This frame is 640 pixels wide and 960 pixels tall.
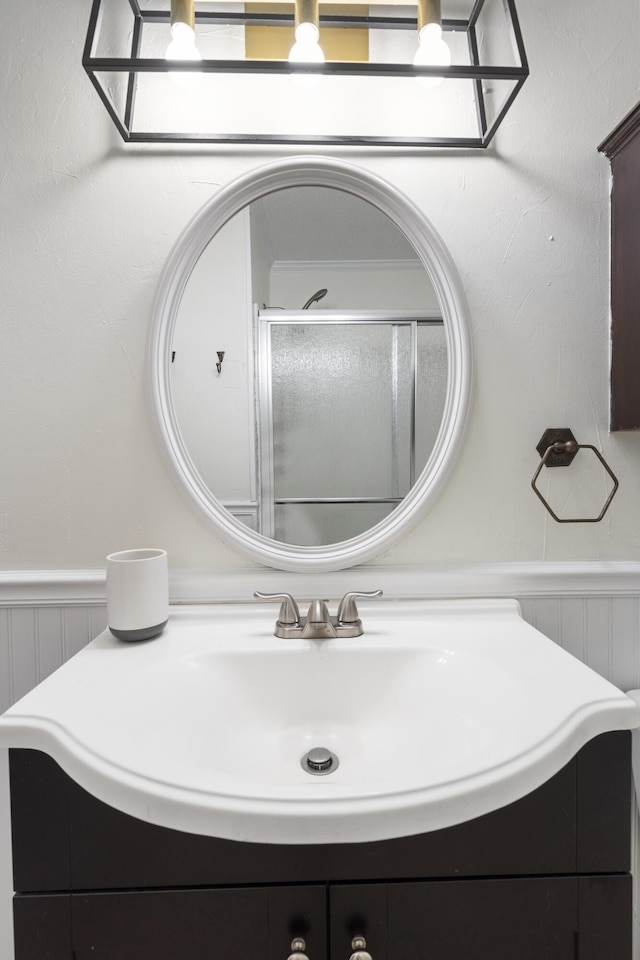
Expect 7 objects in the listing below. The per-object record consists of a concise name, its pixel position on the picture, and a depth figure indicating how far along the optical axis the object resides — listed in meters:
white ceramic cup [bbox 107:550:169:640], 0.82
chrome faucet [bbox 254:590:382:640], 0.85
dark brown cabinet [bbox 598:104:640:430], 0.92
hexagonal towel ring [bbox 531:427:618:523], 0.99
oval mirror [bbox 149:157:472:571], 0.97
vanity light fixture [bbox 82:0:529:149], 0.94
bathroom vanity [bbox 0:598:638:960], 0.52
